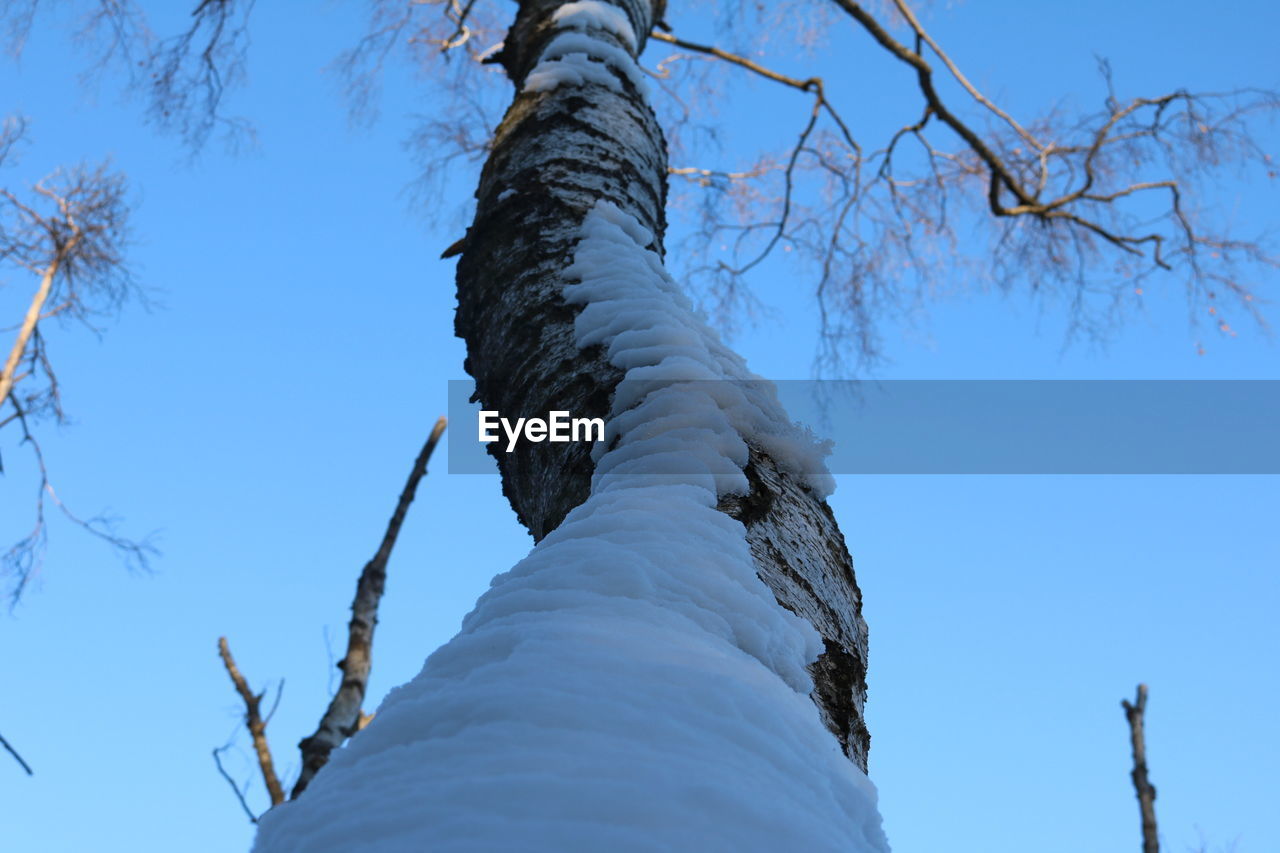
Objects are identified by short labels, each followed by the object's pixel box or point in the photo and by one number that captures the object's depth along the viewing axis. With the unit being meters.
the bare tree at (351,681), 2.90
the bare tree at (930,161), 3.38
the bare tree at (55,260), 5.69
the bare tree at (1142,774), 3.41
